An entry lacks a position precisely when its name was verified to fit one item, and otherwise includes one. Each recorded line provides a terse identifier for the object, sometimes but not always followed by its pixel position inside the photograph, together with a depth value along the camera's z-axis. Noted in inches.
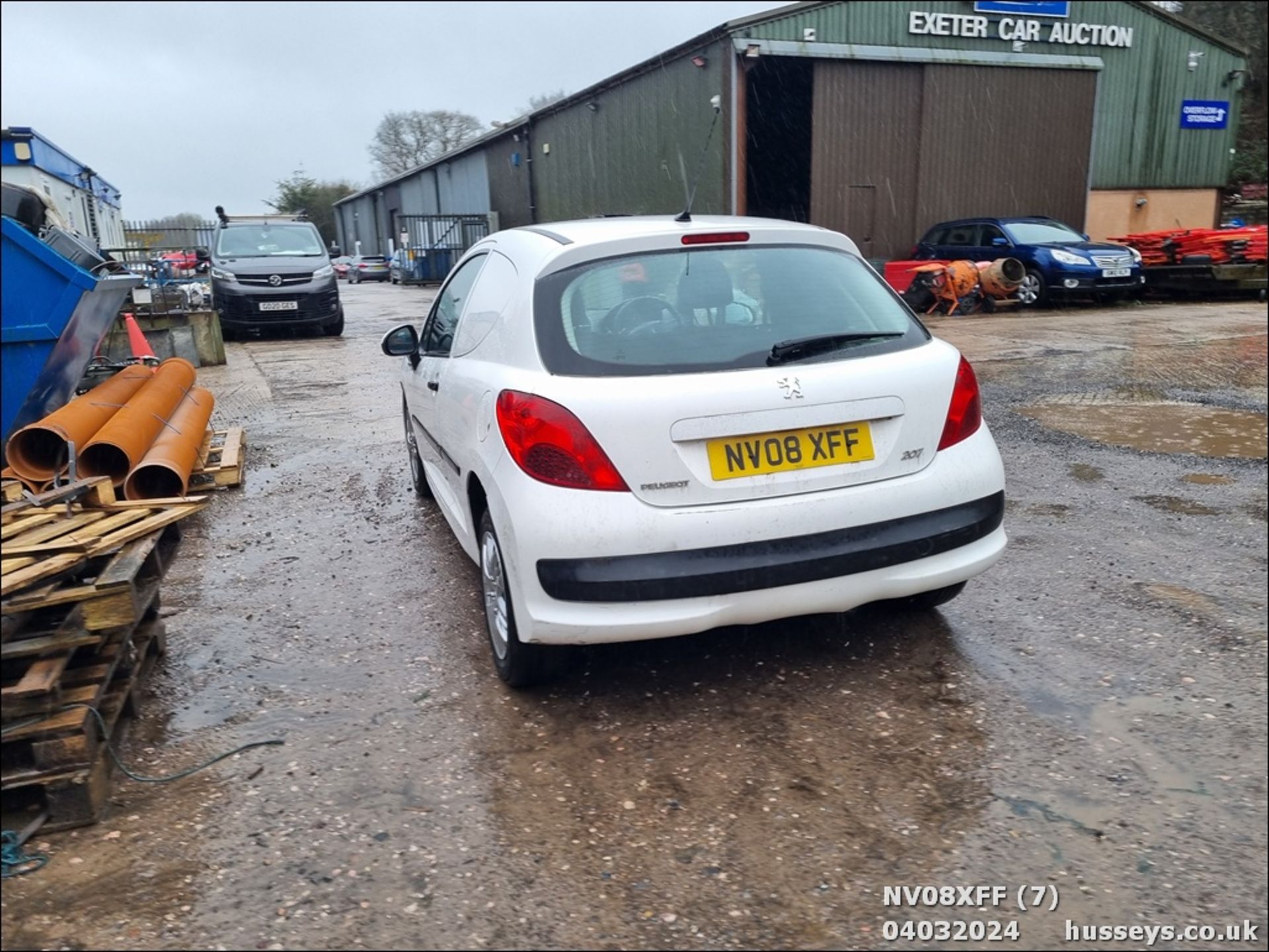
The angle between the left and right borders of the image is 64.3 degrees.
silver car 1819.6
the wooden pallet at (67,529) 119.6
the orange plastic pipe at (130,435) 225.5
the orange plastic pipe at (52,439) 227.0
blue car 648.4
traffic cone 401.5
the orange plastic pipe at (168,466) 226.8
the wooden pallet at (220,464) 263.1
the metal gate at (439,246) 1432.1
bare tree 2583.7
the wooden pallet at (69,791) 109.0
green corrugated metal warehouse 759.7
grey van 631.8
